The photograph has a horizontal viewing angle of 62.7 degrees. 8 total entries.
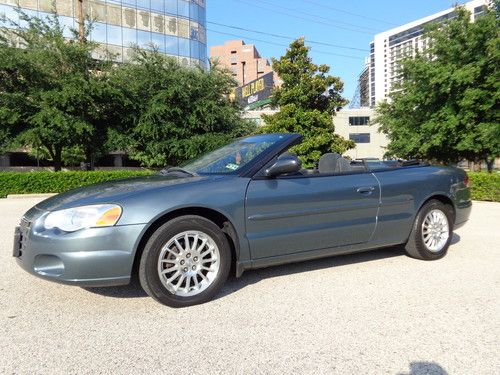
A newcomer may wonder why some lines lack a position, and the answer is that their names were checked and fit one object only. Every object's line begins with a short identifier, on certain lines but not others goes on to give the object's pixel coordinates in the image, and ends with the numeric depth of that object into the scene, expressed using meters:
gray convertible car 3.16
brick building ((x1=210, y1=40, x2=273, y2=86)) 103.44
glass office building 36.66
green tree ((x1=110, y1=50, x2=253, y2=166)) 21.02
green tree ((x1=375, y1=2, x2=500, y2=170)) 15.80
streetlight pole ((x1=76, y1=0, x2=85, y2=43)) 20.91
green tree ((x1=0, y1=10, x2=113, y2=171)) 18.30
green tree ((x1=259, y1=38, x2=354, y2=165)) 20.91
